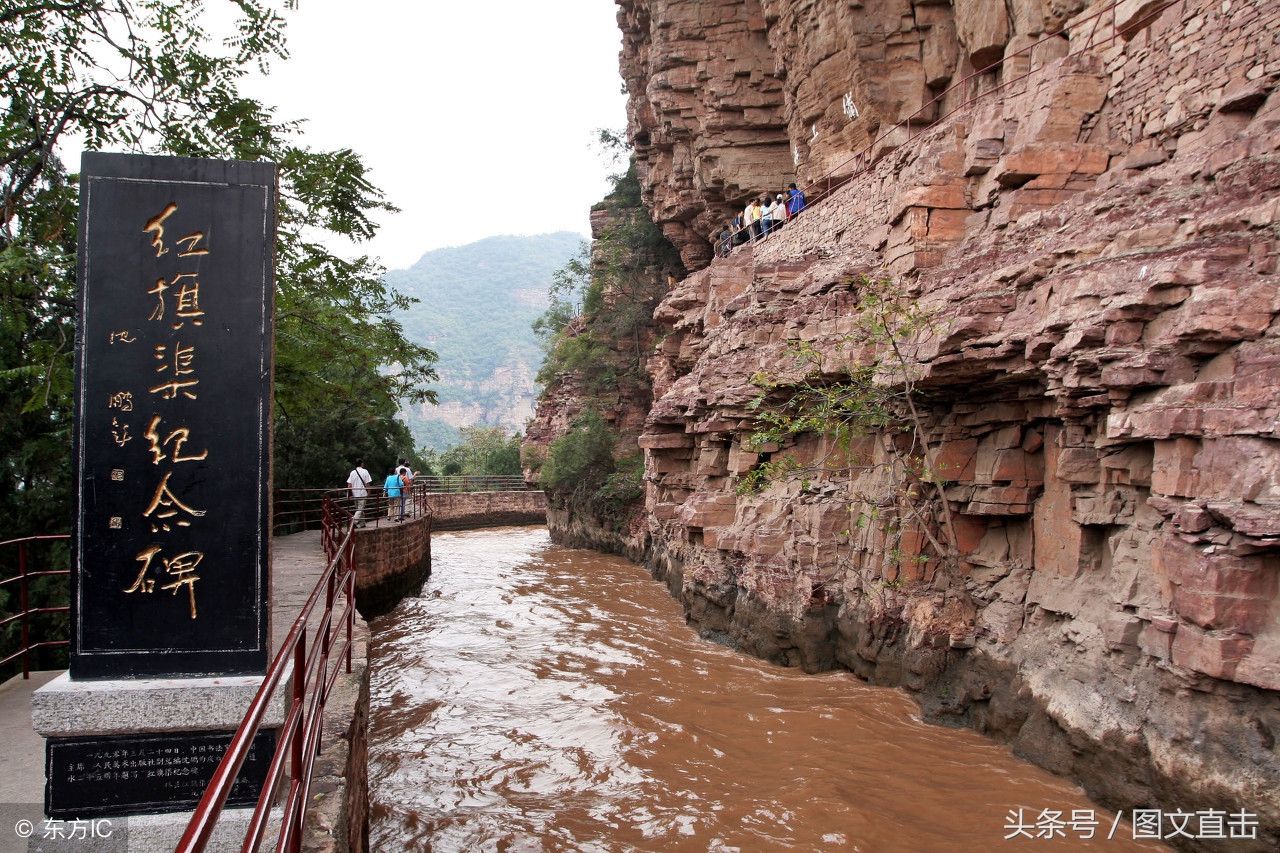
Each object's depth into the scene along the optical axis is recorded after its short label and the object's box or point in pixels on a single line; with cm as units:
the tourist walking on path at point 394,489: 1694
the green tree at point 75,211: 681
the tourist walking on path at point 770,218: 1619
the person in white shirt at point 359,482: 1548
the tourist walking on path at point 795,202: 1580
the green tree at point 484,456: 4012
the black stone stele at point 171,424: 333
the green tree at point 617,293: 2517
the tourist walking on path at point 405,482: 1781
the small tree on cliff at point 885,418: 805
